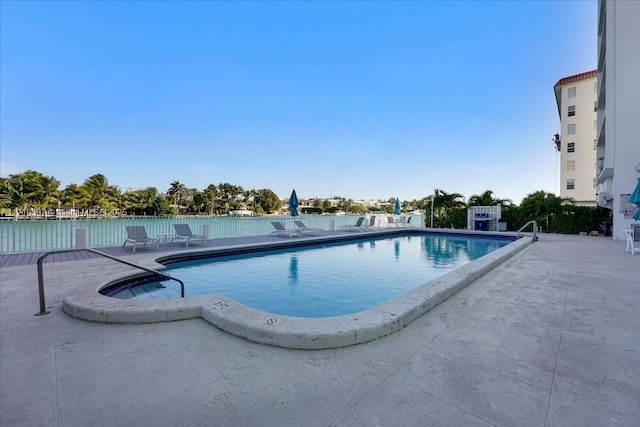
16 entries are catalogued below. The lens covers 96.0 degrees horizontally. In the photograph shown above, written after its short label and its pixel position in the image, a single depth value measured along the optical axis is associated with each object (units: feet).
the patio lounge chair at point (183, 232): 32.50
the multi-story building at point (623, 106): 39.01
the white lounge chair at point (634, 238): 28.04
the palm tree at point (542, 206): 51.60
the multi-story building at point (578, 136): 91.71
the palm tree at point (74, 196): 134.21
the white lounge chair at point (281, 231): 45.14
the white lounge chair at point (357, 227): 55.79
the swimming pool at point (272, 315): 8.92
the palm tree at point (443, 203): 62.59
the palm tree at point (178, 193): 193.83
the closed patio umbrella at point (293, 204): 48.19
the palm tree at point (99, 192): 141.18
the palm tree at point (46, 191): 117.85
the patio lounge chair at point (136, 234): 28.98
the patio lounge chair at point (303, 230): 46.37
